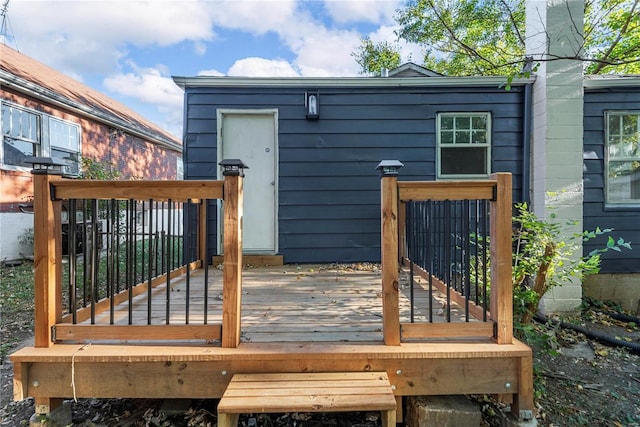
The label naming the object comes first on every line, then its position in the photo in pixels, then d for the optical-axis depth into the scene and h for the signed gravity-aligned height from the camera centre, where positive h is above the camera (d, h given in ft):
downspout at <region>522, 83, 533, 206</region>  14.85 +2.77
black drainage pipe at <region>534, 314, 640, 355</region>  10.89 -4.41
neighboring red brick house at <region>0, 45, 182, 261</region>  19.01 +5.27
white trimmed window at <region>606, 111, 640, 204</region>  15.07 +2.26
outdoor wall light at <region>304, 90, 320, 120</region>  14.55 +4.32
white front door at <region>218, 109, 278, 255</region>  14.64 +1.33
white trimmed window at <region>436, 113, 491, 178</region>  15.16 +2.64
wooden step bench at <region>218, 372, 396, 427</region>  5.13 -2.97
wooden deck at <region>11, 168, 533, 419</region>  5.99 -2.54
